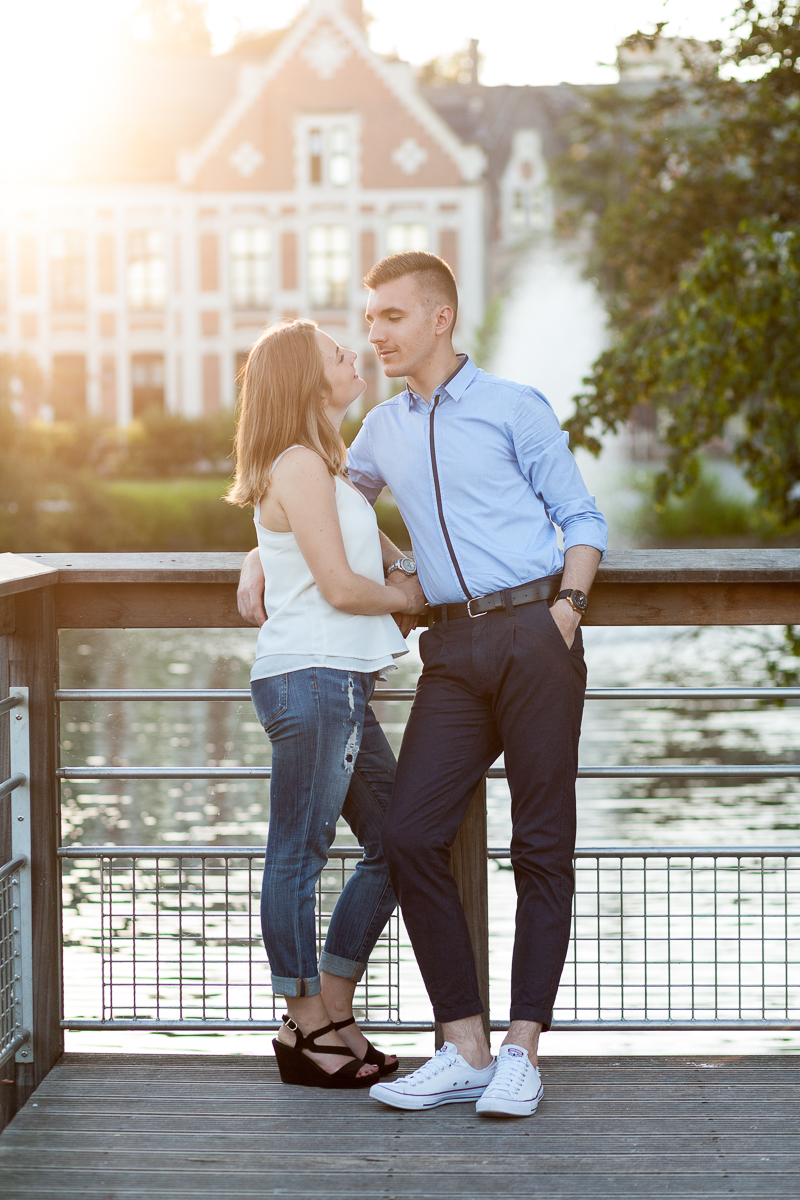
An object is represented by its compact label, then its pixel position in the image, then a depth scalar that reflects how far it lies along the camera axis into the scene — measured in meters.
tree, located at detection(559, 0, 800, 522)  9.14
